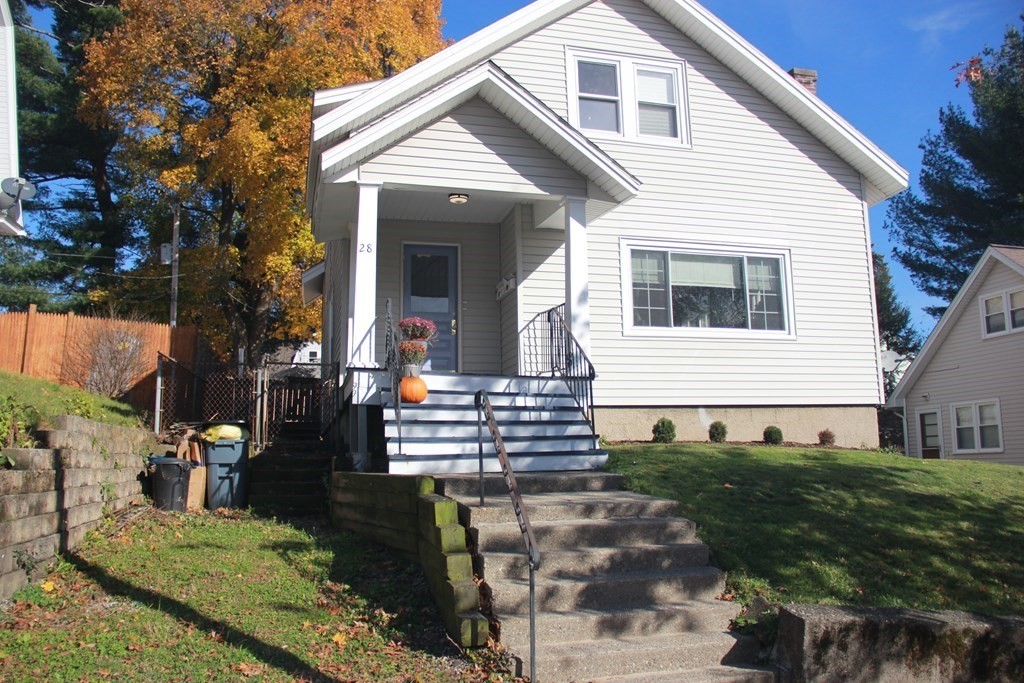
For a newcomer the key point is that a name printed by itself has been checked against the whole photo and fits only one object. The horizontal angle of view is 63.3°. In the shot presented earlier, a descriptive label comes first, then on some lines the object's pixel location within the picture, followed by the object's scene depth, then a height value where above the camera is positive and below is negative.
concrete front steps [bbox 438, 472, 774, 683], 5.27 -1.13
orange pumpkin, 9.09 +0.46
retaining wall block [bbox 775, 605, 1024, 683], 5.30 -1.43
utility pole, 24.05 +4.49
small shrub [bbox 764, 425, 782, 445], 12.99 -0.13
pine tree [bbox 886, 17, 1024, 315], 28.48 +8.69
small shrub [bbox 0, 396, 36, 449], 6.55 +0.09
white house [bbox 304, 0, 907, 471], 11.45 +3.08
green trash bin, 10.66 -0.51
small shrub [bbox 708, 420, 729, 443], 12.80 -0.07
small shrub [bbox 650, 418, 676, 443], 12.33 -0.04
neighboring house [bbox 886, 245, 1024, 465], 20.62 +1.40
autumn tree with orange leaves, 21.30 +9.13
